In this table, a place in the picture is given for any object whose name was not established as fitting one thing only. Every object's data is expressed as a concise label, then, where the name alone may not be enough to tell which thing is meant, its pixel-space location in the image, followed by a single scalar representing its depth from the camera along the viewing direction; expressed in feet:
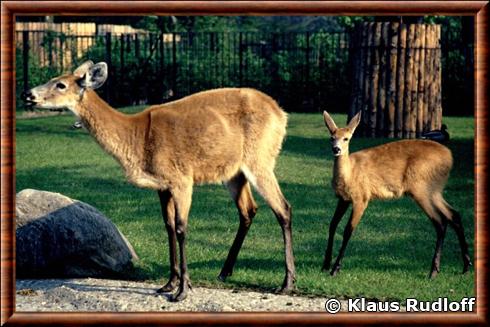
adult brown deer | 29.30
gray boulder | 32.94
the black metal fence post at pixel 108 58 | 90.07
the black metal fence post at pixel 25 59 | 89.92
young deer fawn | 34.01
